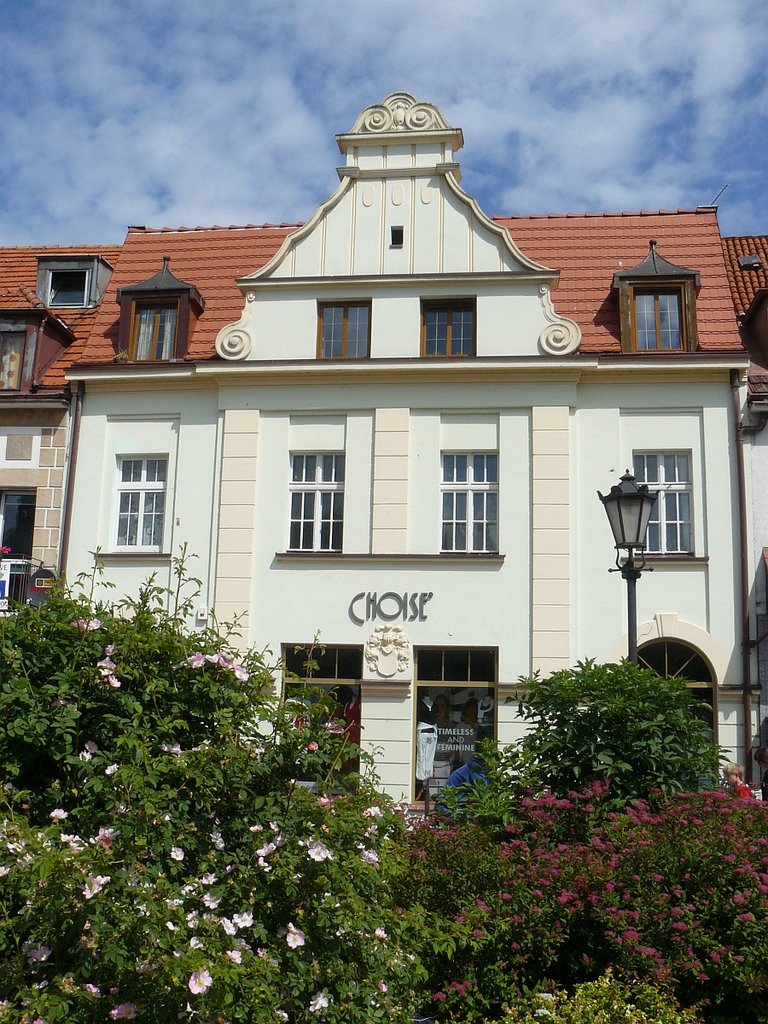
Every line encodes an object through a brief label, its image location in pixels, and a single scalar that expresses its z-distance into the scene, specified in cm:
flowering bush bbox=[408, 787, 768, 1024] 683
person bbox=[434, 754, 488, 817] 911
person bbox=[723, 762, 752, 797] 1019
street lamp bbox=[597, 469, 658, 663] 1122
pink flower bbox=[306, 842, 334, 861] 562
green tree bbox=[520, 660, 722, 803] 917
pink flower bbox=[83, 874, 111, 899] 491
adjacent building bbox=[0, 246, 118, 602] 1939
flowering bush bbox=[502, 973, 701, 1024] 621
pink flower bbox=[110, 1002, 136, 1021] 483
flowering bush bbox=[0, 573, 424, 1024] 492
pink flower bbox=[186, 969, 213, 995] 473
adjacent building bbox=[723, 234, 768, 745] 1717
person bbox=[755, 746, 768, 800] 1268
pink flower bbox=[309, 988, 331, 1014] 532
